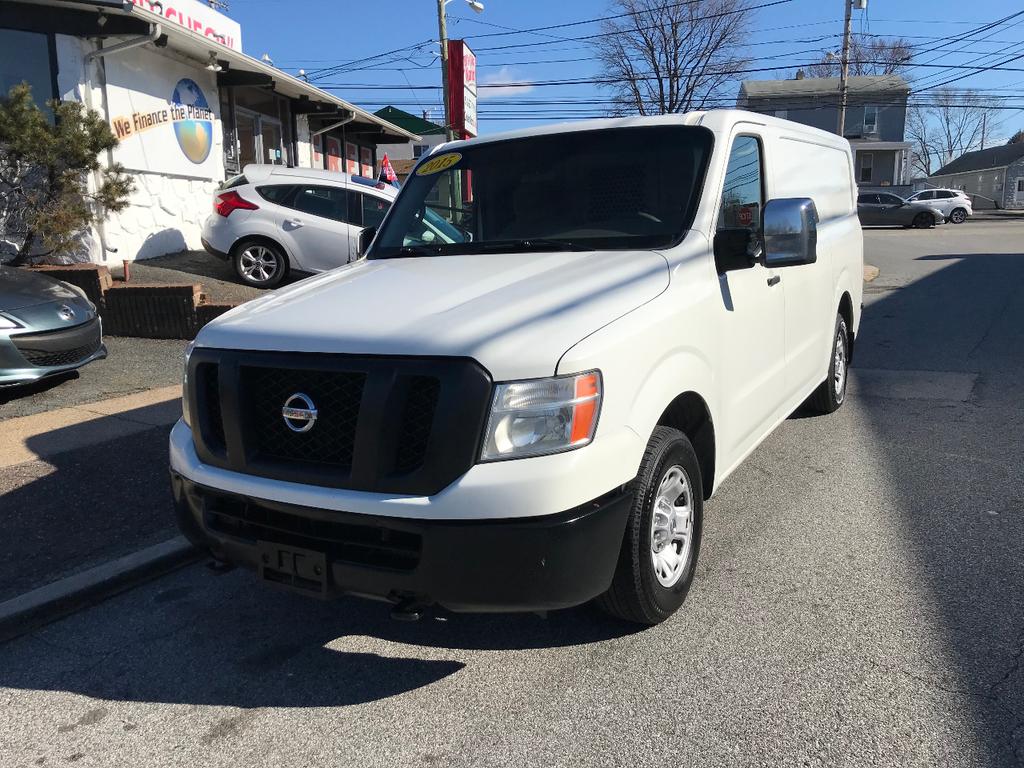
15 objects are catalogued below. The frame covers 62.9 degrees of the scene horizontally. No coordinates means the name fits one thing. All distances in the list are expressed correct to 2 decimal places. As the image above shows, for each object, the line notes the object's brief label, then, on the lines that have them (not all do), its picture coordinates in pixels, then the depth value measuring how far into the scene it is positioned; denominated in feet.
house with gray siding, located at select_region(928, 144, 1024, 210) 189.88
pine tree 30.32
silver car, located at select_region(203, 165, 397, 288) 37.24
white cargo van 8.51
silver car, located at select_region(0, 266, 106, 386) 21.22
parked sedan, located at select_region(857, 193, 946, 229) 116.01
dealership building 35.22
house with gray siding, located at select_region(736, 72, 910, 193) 167.02
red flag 53.36
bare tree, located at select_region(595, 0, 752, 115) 160.97
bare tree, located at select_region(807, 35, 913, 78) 154.70
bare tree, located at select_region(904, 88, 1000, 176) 299.99
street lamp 69.56
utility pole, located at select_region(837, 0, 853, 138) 125.08
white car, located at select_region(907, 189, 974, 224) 128.36
